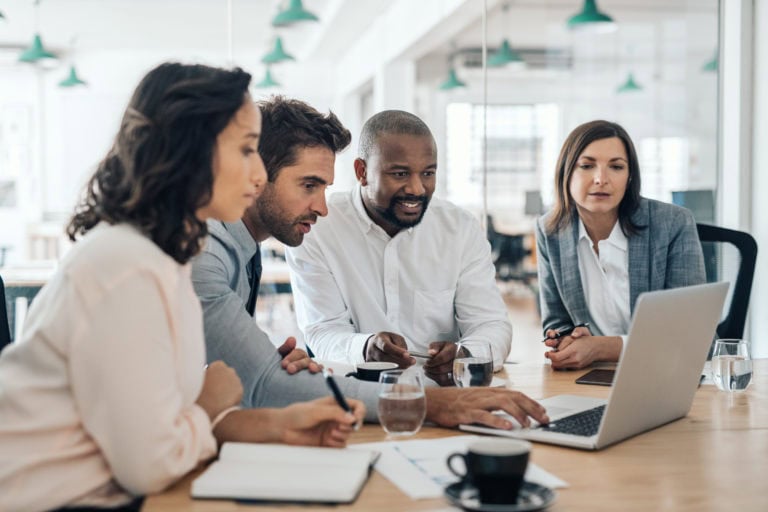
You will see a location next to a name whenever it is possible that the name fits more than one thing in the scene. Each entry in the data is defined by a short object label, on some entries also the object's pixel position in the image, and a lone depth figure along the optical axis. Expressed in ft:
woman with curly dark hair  3.61
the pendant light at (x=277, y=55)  19.31
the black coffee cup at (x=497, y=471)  3.41
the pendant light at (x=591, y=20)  16.57
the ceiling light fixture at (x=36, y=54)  16.63
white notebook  3.64
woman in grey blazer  8.63
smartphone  6.23
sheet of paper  3.83
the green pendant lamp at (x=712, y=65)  11.85
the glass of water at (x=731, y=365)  5.99
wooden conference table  3.64
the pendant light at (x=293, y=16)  15.24
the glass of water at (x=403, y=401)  4.59
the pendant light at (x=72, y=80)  18.22
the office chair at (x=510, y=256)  31.14
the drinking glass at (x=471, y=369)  5.34
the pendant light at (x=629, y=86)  16.19
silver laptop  4.26
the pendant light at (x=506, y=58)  26.37
